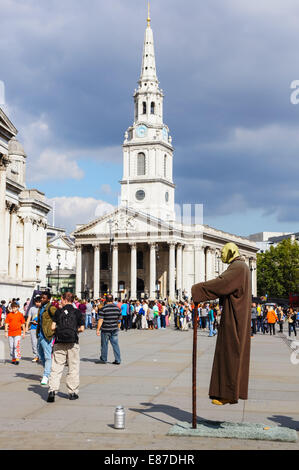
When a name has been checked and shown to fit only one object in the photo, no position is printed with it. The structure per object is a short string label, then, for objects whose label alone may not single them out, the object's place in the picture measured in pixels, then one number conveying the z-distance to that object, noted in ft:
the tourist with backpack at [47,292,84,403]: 33.63
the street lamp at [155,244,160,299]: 281.84
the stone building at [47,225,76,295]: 369.44
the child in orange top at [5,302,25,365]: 51.93
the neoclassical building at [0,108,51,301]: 168.04
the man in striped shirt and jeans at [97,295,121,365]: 51.47
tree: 365.81
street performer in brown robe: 24.45
